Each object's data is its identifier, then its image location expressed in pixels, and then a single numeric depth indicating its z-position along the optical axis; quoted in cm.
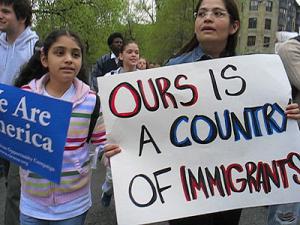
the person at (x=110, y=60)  584
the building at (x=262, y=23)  7056
